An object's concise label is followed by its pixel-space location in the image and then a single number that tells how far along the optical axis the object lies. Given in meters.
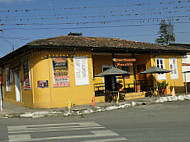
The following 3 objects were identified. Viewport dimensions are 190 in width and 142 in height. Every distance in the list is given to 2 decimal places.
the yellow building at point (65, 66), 13.34
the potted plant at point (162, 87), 17.25
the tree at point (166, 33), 49.91
